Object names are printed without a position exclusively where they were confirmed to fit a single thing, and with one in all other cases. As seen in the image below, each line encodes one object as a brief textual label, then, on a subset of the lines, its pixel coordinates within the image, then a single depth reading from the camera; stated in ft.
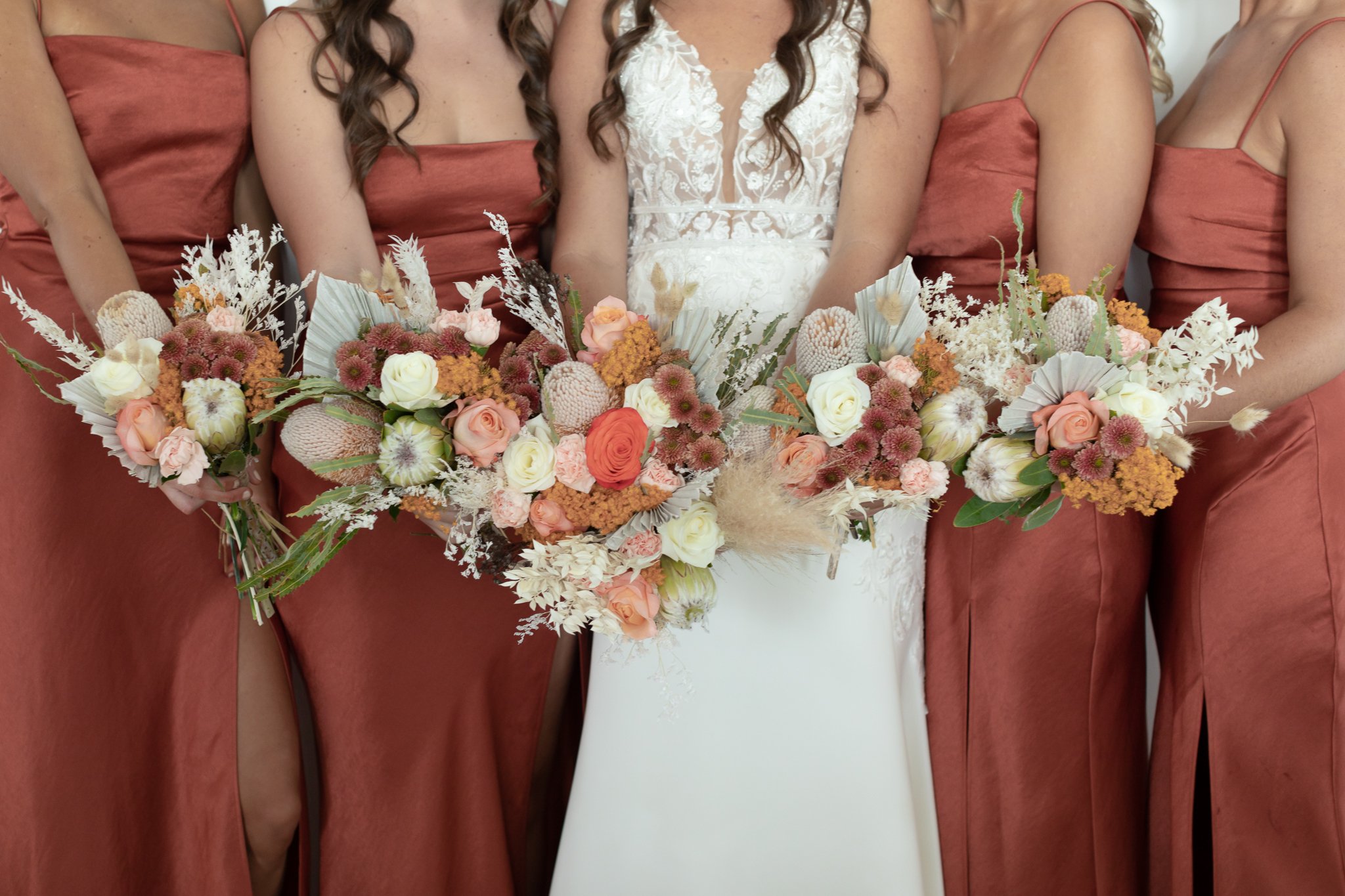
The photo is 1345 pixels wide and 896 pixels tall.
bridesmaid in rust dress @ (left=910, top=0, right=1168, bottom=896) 8.00
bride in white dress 7.16
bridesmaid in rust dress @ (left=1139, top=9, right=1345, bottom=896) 7.32
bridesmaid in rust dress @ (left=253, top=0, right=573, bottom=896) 8.00
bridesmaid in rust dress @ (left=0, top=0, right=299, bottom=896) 7.46
